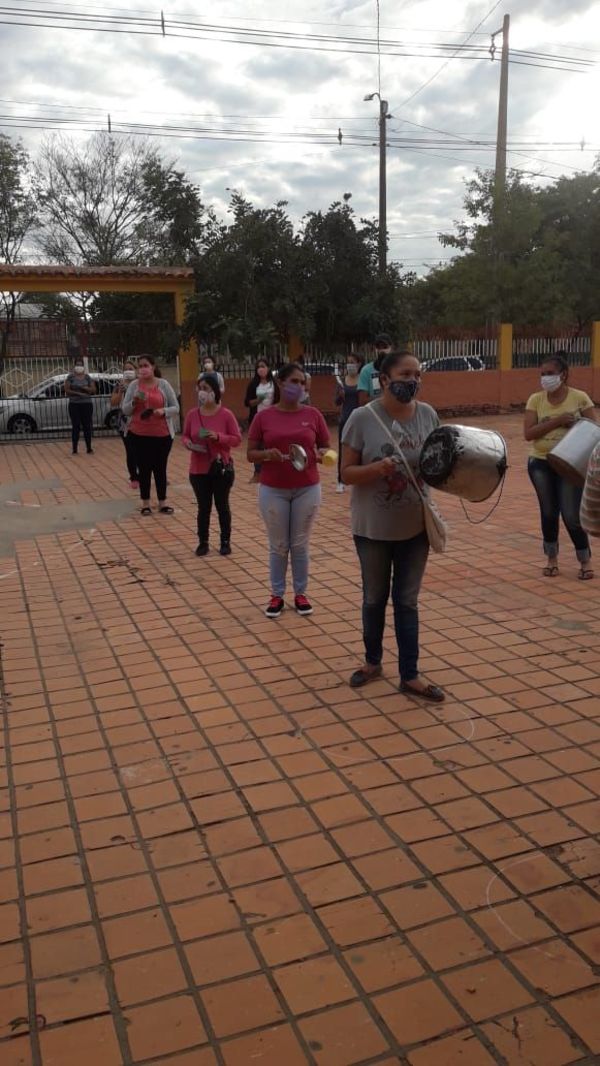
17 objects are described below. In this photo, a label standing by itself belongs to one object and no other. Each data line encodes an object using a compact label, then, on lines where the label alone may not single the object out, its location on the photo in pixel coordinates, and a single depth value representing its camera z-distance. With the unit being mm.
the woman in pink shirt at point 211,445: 7562
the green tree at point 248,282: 18406
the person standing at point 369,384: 9969
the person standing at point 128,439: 10762
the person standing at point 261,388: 11562
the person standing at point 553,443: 6355
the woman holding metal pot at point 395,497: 4258
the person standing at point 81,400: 15484
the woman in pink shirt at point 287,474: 5766
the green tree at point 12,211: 29214
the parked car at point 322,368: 21297
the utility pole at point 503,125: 24172
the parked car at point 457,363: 21688
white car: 19469
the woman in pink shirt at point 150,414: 8969
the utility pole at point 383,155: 26250
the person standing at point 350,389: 10727
